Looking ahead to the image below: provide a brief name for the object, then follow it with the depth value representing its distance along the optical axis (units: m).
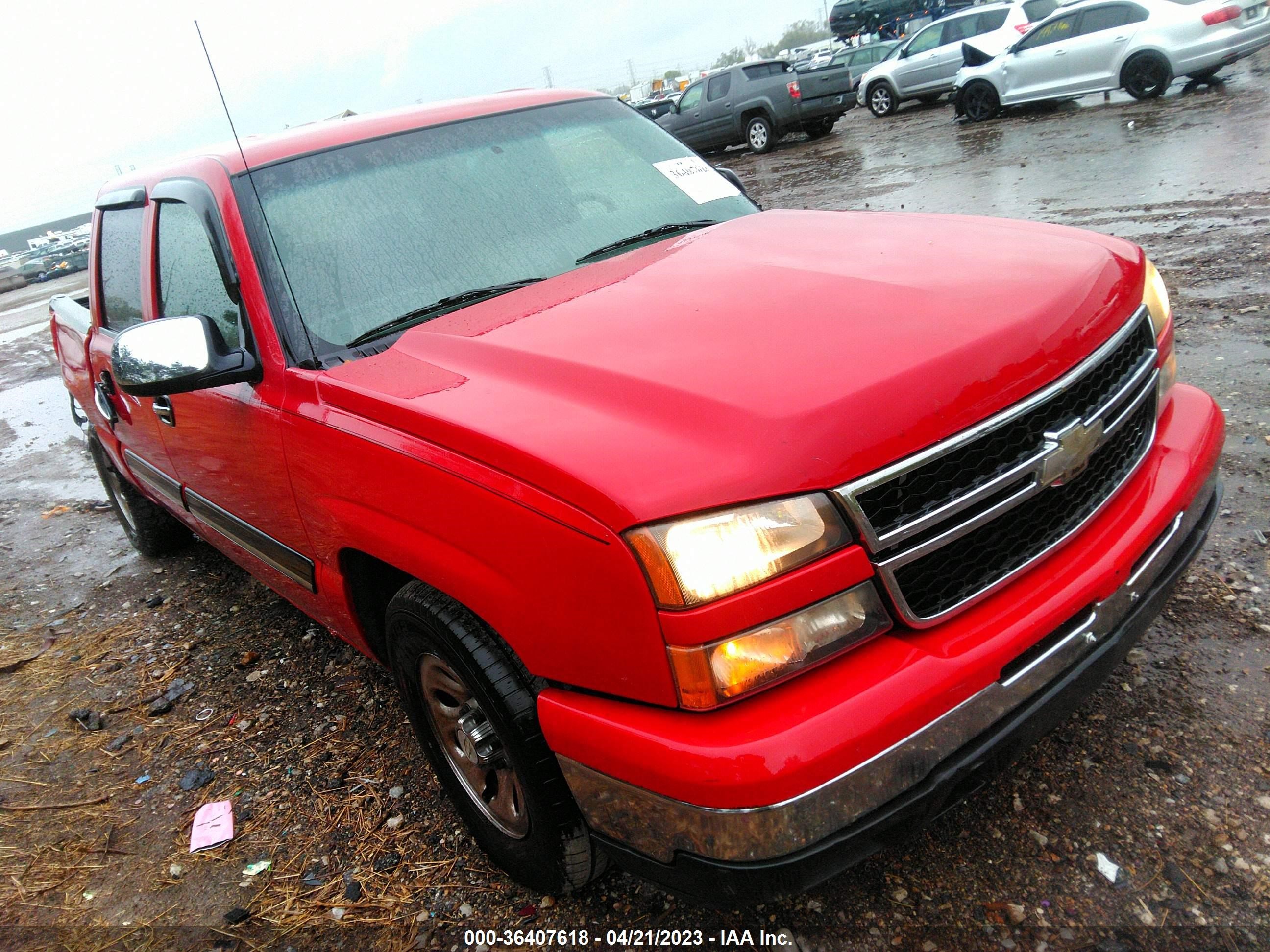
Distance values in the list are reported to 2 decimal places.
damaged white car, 11.91
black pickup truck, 16.95
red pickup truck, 1.53
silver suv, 16.53
